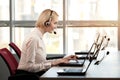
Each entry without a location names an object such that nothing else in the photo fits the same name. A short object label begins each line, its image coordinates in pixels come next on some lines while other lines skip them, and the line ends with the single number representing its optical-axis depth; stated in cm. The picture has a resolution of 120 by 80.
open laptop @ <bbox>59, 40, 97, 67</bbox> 286
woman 297
